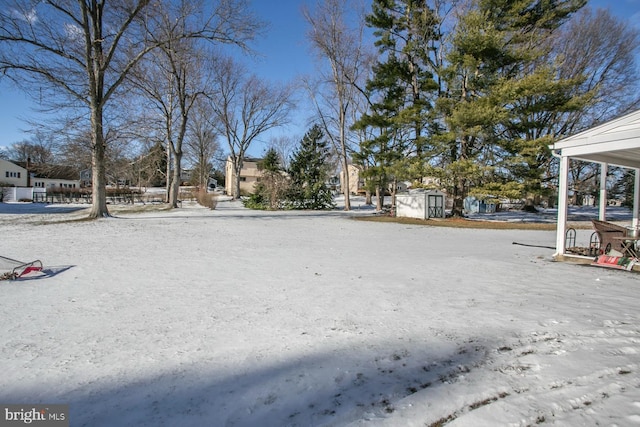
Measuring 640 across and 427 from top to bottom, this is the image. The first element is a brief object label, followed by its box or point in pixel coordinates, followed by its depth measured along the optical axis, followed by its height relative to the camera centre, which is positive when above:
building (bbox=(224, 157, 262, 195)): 61.75 +5.08
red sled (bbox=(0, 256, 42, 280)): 5.11 -1.24
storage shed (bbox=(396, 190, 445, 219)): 19.28 -0.04
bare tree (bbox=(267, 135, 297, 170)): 55.41 +7.15
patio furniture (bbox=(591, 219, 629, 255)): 6.62 -0.57
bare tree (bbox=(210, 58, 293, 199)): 36.84 +8.77
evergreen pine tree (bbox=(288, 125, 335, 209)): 27.31 +2.38
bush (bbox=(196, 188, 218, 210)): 23.91 -0.21
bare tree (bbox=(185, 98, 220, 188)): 34.03 +7.51
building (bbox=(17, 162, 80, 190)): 56.06 +2.43
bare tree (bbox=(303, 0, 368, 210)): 23.69 +9.70
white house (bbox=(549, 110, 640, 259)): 6.04 +1.28
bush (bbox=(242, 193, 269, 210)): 26.00 -0.14
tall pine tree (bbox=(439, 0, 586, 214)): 15.62 +5.58
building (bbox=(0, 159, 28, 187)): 51.16 +3.18
